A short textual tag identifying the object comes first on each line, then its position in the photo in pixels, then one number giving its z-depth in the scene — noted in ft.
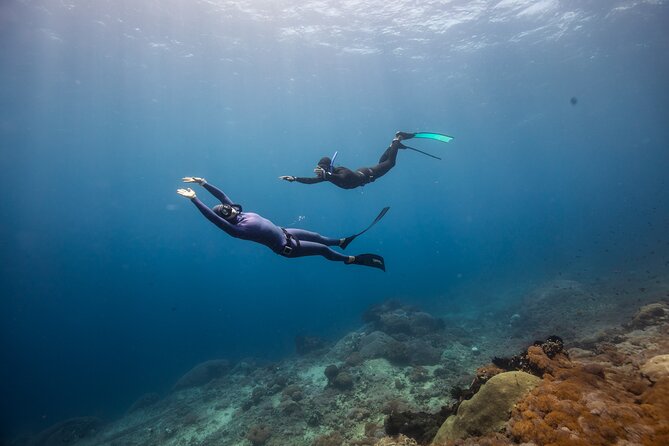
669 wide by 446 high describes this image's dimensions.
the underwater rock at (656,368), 13.39
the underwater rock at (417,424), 18.13
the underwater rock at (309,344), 73.82
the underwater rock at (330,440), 27.78
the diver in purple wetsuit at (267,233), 20.53
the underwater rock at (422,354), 43.73
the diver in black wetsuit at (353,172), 27.76
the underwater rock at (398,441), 17.11
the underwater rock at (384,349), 43.73
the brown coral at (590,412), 10.01
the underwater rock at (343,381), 39.93
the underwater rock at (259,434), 33.37
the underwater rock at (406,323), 59.79
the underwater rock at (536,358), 16.42
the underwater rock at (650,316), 34.86
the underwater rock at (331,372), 43.74
